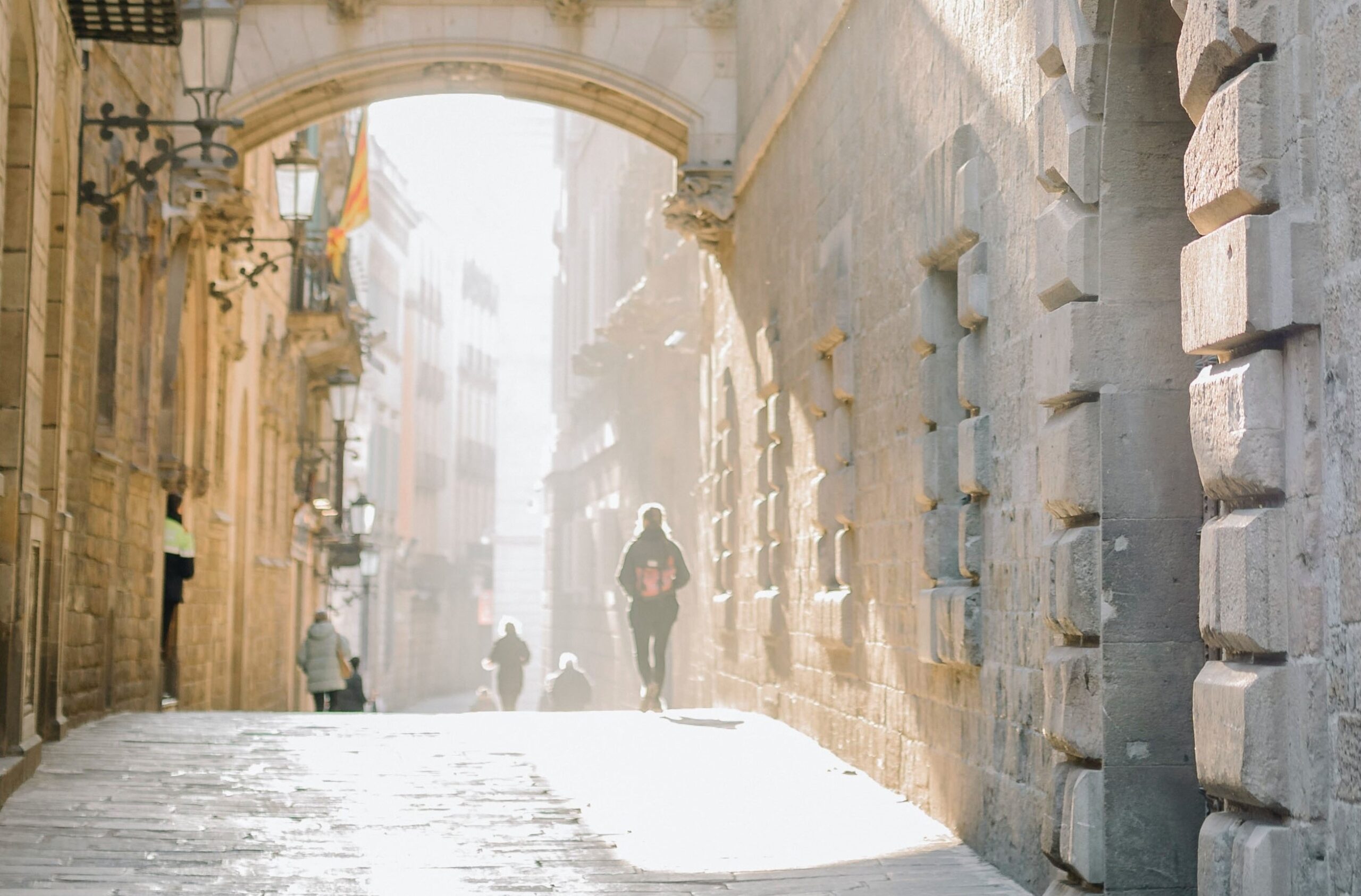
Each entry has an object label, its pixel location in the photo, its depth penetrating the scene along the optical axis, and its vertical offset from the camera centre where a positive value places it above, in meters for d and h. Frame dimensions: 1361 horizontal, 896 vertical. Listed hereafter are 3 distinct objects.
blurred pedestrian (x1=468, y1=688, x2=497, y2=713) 33.81 -1.87
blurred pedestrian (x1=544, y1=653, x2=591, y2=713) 28.41 -1.41
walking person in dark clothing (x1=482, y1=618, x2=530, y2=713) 29.81 -1.07
